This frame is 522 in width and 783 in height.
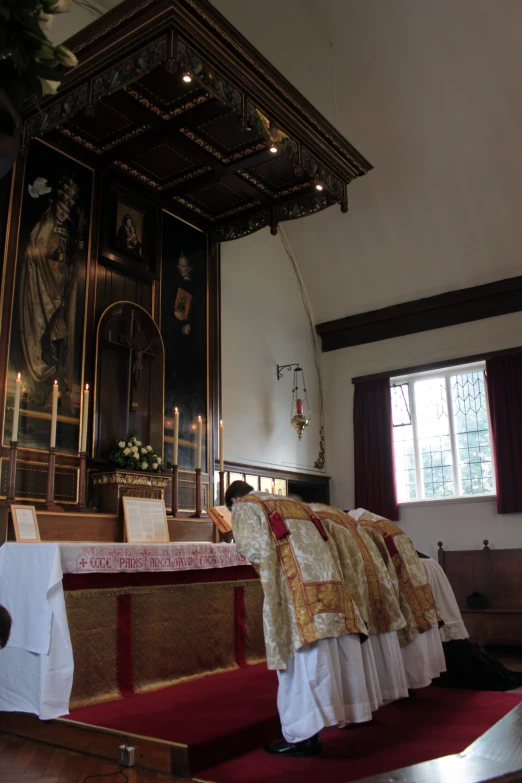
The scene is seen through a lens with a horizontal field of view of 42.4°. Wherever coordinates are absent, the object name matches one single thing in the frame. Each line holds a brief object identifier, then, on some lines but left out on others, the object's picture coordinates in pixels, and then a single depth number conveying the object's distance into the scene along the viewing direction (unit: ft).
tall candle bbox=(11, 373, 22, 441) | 18.26
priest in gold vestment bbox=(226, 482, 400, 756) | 10.33
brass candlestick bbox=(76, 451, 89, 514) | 19.67
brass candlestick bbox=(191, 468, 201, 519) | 21.70
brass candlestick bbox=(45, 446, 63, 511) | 18.67
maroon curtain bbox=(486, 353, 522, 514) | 31.42
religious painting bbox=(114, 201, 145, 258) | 24.41
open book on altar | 17.83
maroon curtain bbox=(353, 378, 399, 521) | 35.29
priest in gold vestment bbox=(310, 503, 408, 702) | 12.41
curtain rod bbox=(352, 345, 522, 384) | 33.32
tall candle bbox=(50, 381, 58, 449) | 19.08
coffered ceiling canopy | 17.62
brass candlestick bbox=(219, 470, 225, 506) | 22.72
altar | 12.22
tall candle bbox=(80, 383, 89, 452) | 21.36
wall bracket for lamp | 34.94
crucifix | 23.39
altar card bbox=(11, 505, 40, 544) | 16.44
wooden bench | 27.73
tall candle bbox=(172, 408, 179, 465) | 21.33
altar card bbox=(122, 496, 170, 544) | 18.49
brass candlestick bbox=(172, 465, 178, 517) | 21.62
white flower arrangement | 21.17
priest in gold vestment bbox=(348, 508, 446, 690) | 14.14
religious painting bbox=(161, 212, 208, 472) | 25.76
